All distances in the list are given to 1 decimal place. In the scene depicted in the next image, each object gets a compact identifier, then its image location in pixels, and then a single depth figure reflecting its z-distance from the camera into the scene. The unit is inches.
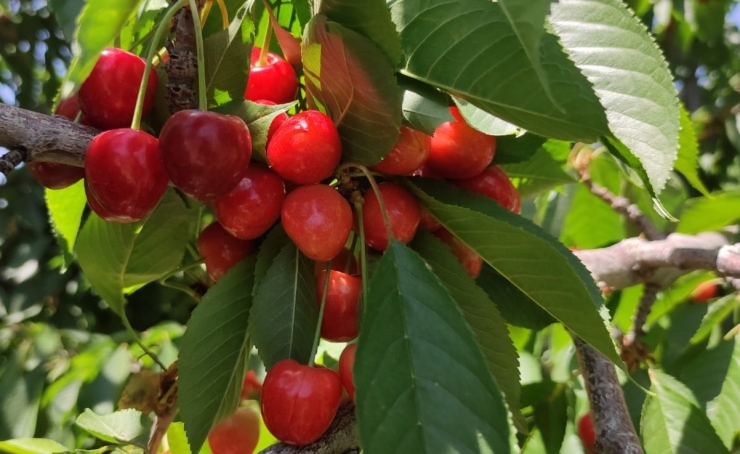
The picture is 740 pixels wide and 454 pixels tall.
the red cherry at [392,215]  7.4
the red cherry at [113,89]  7.3
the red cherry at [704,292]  17.8
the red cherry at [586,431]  13.9
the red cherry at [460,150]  8.1
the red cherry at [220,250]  8.4
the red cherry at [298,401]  6.8
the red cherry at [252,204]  7.3
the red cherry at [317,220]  7.1
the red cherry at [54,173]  7.3
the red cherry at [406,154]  7.5
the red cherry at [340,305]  7.8
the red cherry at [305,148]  7.0
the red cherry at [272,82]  8.3
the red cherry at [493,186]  8.6
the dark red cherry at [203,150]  6.3
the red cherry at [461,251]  8.4
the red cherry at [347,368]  7.4
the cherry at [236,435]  9.7
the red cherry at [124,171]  6.4
